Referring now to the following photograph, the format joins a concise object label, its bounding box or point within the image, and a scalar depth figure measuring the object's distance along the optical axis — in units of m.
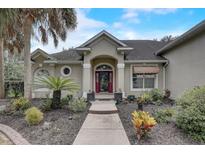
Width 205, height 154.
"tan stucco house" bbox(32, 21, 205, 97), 10.78
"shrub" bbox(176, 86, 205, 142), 4.72
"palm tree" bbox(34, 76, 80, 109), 7.79
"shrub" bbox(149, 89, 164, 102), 10.34
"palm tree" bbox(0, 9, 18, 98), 4.99
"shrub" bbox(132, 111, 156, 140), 4.48
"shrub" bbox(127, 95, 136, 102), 10.66
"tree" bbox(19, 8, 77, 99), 8.82
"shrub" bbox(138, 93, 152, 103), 9.50
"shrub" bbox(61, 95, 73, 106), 8.35
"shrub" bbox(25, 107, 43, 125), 5.86
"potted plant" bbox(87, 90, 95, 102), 10.45
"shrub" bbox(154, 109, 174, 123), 5.90
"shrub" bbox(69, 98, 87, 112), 7.57
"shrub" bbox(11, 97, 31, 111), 7.80
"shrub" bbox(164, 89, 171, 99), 11.31
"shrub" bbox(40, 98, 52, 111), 7.60
